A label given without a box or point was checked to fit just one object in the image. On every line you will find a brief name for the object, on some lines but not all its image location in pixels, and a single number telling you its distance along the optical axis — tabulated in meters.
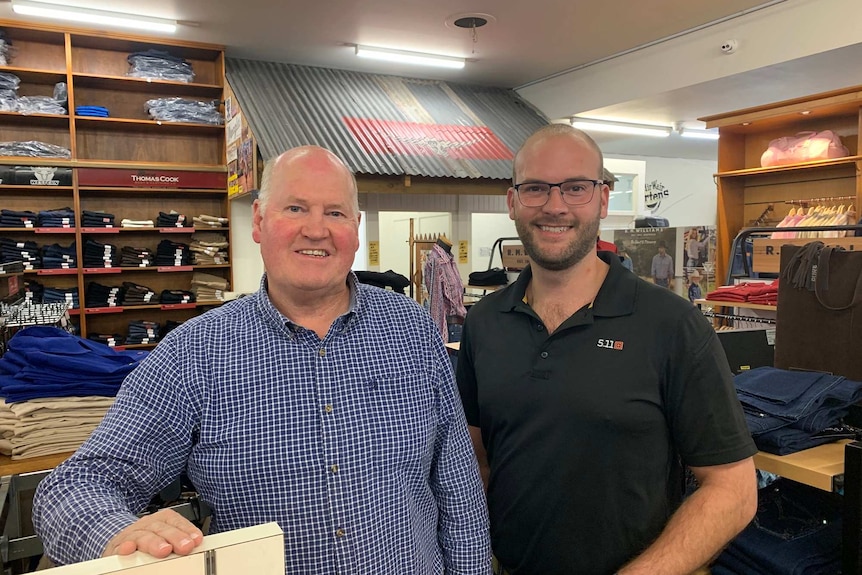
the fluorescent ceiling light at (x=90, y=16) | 4.96
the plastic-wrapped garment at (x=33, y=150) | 5.43
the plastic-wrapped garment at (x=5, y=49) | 5.40
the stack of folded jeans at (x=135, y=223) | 5.88
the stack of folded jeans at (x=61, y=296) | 5.48
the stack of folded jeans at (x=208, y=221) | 6.22
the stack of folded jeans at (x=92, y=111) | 5.67
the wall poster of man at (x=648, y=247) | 7.40
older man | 1.24
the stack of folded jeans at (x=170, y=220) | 6.08
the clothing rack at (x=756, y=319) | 2.98
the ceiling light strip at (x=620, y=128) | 7.63
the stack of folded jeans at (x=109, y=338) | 5.73
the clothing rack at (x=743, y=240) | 3.63
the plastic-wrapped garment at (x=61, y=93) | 5.63
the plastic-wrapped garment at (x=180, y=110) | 6.00
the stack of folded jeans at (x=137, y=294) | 5.93
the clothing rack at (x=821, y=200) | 5.50
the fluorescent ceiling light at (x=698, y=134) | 8.52
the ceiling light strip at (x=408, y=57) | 6.16
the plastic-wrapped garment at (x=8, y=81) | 5.39
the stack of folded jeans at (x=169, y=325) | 6.13
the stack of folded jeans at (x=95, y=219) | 5.73
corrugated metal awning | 5.97
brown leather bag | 1.99
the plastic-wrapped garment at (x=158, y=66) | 5.84
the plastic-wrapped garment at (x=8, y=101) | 5.39
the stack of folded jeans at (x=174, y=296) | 6.04
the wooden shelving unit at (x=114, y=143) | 5.66
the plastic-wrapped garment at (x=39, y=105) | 5.42
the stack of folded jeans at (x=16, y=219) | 5.43
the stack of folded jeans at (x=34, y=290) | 5.38
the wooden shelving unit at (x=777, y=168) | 5.20
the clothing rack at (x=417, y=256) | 7.53
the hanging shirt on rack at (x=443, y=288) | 5.88
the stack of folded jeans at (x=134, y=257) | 5.91
